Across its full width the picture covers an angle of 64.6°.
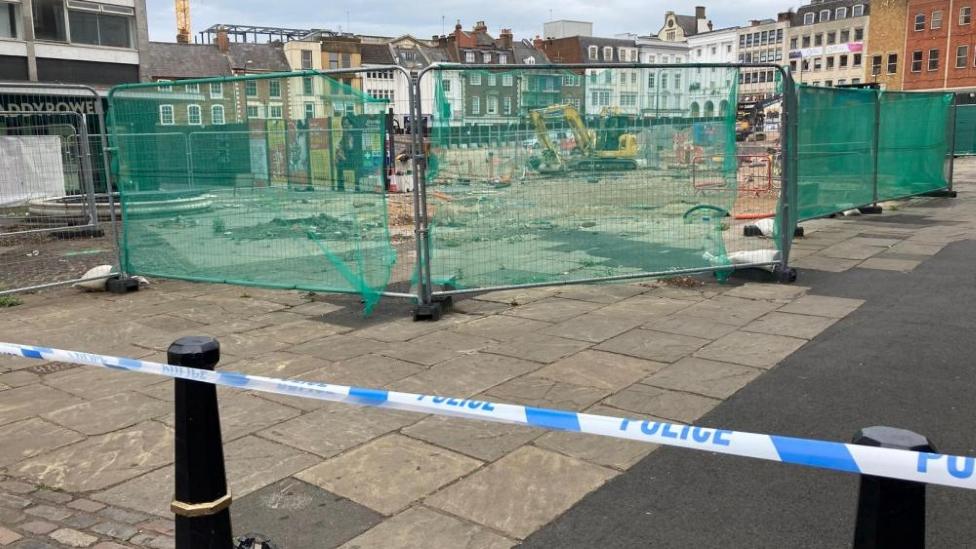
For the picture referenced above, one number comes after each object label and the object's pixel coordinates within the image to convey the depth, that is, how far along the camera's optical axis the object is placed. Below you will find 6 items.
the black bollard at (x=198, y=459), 2.57
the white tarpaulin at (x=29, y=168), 11.56
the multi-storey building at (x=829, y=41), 90.50
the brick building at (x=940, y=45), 70.75
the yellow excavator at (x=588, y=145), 7.30
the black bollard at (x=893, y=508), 1.59
